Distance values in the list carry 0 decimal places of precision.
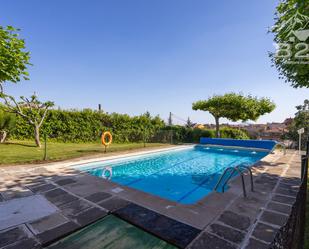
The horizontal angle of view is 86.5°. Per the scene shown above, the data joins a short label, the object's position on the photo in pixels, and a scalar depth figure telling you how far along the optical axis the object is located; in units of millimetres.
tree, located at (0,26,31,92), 4656
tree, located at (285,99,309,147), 14984
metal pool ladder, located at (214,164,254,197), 4042
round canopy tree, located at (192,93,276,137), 15594
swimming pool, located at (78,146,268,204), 5562
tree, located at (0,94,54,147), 10322
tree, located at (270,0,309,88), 4246
